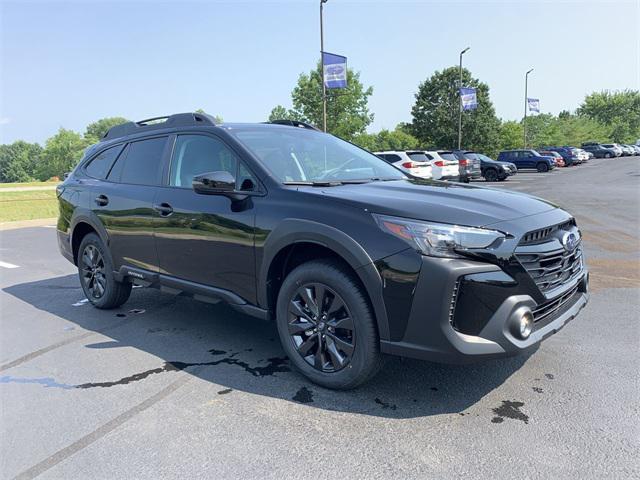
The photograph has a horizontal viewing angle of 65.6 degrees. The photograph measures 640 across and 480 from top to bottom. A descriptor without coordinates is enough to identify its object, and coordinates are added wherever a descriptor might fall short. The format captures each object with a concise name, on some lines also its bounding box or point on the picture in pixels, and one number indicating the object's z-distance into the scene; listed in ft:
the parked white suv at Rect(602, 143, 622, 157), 186.52
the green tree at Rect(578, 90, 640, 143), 285.64
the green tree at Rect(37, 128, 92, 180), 326.26
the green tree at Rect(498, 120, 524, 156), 209.33
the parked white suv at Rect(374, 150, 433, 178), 65.92
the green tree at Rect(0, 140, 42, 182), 407.85
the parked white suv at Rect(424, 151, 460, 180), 70.49
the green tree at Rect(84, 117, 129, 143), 444.96
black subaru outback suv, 9.01
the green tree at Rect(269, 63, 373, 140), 144.66
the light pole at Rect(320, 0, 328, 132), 72.18
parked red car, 133.94
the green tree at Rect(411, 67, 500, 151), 193.77
